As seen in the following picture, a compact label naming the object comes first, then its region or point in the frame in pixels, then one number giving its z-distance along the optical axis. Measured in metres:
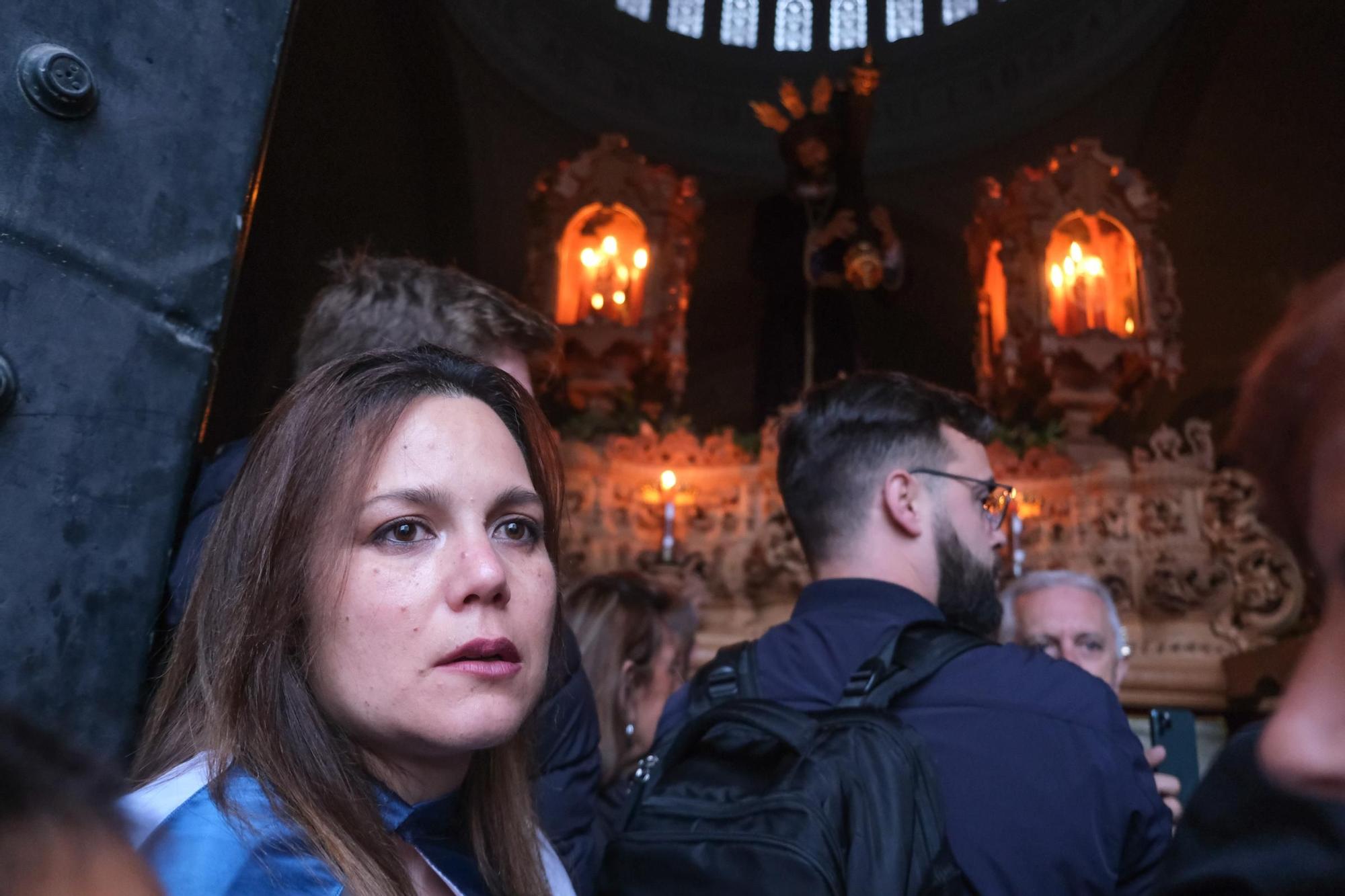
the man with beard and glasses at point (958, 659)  1.42
